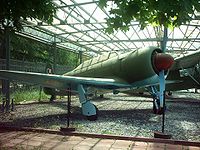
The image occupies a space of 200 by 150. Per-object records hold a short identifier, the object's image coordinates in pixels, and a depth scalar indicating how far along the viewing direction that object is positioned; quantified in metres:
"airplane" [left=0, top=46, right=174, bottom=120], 5.49
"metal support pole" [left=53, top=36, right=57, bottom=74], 11.69
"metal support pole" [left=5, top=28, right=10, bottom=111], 6.98
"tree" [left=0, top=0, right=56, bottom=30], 2.79
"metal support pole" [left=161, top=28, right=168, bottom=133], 6.60
